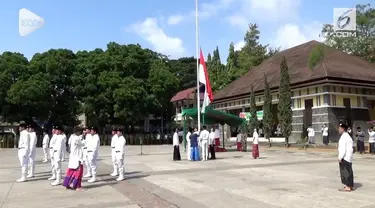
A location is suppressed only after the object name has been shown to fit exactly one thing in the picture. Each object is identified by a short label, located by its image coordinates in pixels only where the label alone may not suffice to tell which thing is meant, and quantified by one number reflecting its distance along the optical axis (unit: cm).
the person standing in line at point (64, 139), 1324
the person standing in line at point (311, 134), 2860
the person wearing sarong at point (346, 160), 1059
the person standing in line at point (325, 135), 2759
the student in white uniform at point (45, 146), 2144
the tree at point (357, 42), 3721
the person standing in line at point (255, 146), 2097
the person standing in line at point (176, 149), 2067
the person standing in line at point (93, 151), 1295
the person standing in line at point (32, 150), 1398
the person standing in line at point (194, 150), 2041
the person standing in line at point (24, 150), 1334
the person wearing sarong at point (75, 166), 1138
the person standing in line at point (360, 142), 2352
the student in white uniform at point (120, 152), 1338
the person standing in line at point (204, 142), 2042
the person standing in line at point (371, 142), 2306
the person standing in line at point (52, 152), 1327
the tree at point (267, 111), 3319
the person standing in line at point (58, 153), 1250
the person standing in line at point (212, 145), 2120
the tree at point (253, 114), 3453
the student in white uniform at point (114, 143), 1361
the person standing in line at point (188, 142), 2058
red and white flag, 2414
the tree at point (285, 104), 2973
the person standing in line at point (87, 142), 1295
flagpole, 2304
